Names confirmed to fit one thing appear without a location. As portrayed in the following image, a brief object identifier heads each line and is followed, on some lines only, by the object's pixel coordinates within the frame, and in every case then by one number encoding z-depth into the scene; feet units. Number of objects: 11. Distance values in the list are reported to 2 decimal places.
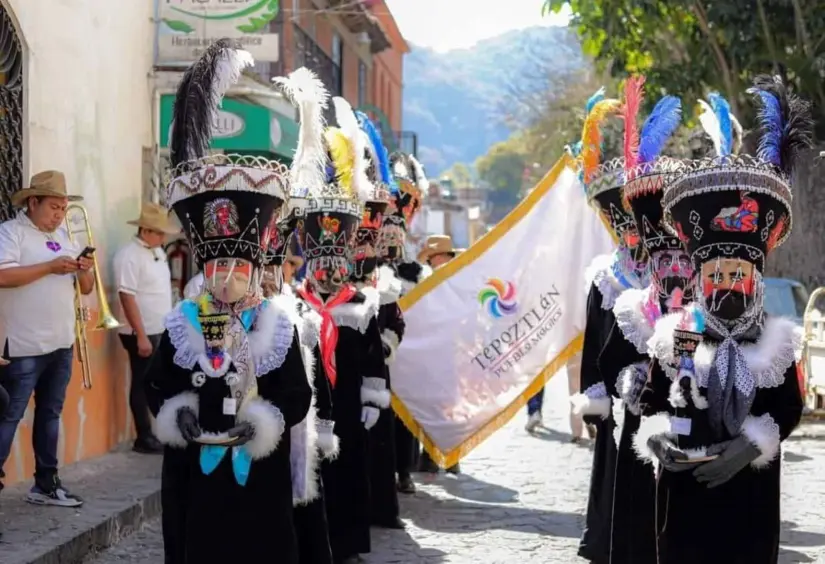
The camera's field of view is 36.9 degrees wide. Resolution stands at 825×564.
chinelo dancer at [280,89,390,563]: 24.63
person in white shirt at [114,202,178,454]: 33.37
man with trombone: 25.63
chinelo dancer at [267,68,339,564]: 19.53
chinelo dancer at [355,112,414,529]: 27.73
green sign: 42.57
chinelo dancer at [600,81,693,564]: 19.35
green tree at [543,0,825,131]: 54.08
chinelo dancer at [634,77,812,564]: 16.44
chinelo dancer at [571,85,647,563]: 22.85
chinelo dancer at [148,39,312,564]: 17.66
